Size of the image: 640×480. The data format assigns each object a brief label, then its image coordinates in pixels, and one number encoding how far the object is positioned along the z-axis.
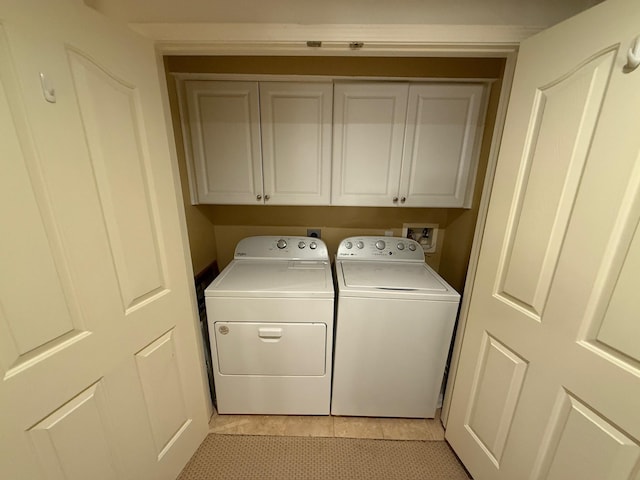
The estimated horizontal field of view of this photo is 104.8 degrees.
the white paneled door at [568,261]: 0.69
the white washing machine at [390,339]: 1.34
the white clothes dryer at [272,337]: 1.35
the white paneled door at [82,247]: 0.63
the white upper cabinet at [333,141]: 1.44
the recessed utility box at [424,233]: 1.95
